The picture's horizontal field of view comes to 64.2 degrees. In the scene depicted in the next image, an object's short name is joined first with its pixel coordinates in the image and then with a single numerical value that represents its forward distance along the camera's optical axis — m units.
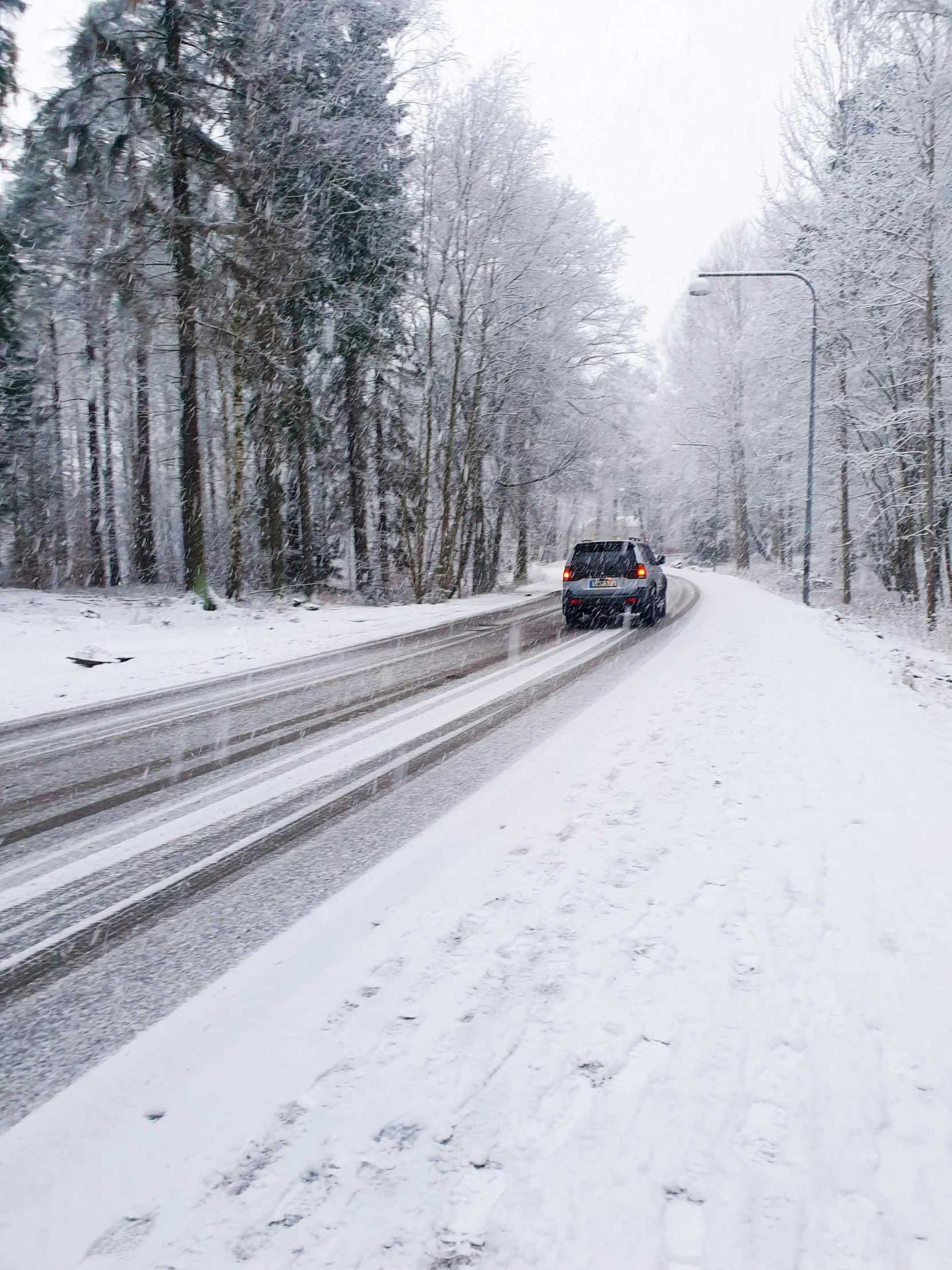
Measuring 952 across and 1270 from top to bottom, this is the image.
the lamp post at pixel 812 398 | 17.81
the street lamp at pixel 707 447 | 38.78
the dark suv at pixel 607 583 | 15.36
